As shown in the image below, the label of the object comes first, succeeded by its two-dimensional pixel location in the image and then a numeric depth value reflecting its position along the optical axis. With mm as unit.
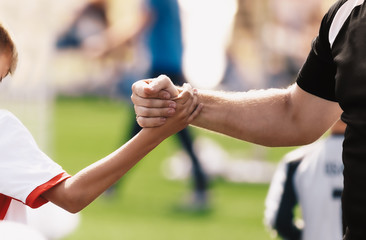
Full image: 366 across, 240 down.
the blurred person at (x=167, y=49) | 13072
